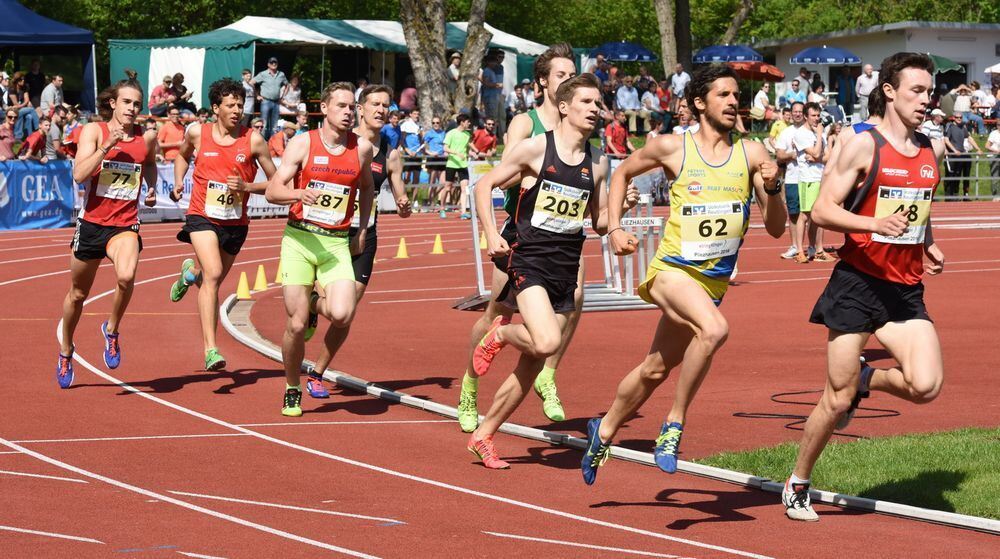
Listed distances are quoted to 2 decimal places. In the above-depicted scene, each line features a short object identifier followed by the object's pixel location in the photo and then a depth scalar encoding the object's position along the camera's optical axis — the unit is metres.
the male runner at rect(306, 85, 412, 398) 10.46
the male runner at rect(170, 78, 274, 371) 11.30
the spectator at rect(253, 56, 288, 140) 32.84
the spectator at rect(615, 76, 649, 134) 39.62
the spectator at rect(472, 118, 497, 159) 32.44
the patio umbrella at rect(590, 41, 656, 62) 46.68
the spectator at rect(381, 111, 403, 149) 30.48
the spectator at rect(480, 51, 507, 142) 38.00
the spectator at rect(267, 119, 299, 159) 25.75
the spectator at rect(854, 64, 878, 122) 38.38
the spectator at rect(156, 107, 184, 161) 24.72
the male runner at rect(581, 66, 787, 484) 7.32
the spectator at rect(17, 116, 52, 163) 26.83
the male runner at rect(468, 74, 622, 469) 8.16
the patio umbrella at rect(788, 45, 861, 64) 47.41
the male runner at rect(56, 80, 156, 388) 10.95
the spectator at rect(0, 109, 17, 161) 27.00
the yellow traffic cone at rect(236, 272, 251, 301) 16.91
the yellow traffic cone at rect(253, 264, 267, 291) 17.78
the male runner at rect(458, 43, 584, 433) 9.04
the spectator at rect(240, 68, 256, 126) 31.50
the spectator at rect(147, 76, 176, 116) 30.92
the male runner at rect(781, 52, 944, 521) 6.90
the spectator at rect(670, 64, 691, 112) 39.72
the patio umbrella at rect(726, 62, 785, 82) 46.78
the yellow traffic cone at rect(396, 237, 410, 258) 22.14
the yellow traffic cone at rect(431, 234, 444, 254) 22.92
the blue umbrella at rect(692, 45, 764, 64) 46.88
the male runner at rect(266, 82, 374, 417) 9.88
